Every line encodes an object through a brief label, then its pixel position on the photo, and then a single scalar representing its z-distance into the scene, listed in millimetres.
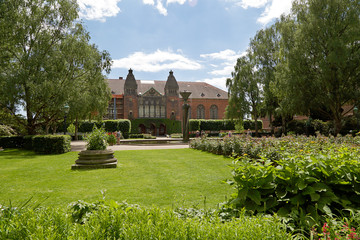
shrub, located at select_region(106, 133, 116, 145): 21409
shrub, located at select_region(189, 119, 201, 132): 46759
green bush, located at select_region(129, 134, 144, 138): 40094
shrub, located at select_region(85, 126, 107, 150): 9789
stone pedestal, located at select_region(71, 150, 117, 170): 9209
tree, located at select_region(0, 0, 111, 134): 15969
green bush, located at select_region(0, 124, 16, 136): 22692
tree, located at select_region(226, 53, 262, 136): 30141
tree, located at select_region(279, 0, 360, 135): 19484
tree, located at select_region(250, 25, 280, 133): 29469
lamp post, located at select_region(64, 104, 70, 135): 16808
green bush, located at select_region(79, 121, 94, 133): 40469
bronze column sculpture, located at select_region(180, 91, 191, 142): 22641
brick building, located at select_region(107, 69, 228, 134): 51281
